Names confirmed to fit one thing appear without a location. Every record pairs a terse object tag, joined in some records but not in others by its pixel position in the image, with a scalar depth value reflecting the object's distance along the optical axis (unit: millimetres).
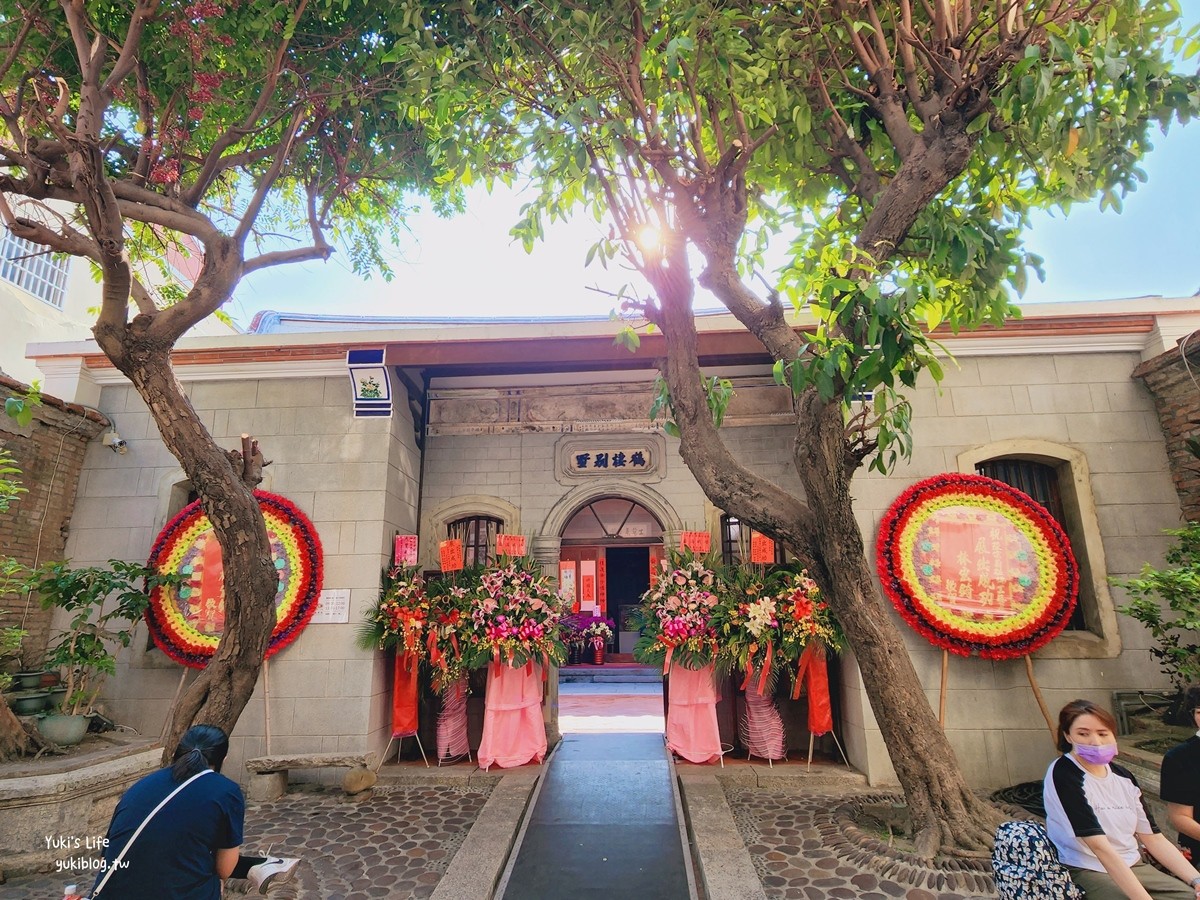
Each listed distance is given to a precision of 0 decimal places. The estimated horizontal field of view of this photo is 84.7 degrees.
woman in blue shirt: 2086
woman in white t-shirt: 2455
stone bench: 5273
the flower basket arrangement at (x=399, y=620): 5777
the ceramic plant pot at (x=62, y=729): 4793
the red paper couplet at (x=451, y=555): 6387
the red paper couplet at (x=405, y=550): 6211
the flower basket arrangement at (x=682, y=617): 5820
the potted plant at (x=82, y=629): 4883
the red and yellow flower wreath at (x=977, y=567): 5320
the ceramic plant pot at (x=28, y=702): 4996
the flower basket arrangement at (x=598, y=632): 6559
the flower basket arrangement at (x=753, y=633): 5699
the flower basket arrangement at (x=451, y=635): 5863
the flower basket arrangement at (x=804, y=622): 5672
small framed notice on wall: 5910
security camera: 6344
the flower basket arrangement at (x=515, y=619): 5820
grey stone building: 5500
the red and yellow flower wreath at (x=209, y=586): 5832
